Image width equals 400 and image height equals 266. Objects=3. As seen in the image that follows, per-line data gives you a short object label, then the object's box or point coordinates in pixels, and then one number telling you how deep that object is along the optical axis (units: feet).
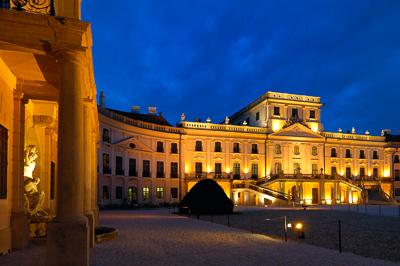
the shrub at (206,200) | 116.67
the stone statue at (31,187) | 50.62
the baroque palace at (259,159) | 176.86
